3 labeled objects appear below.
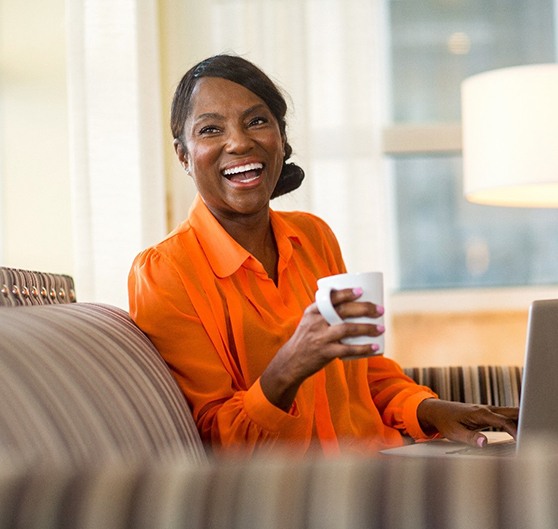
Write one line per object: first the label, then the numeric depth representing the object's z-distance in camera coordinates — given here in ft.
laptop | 4.61
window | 11.73
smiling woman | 5.69
